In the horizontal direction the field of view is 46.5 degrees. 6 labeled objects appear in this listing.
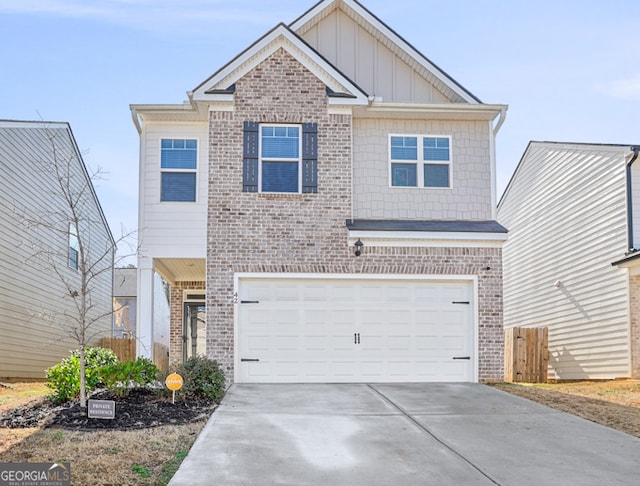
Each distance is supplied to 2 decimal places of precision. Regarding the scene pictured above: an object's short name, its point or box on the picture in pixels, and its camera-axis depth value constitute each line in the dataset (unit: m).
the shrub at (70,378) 11.38
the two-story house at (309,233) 14.83
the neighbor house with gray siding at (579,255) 17.56
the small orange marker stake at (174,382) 11.01
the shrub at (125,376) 11.30
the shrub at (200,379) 11.91
